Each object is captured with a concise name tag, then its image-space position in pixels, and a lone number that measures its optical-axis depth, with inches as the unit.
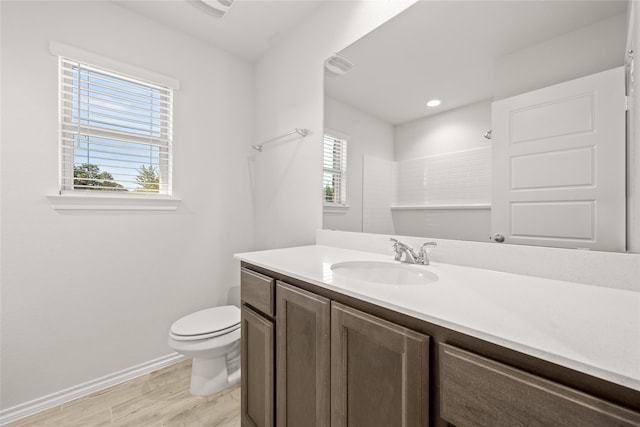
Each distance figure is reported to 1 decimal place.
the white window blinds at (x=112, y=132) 63.5
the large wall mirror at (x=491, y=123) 31.4
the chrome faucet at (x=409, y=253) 44.3
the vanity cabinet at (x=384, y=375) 17.5
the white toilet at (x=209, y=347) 60.7
